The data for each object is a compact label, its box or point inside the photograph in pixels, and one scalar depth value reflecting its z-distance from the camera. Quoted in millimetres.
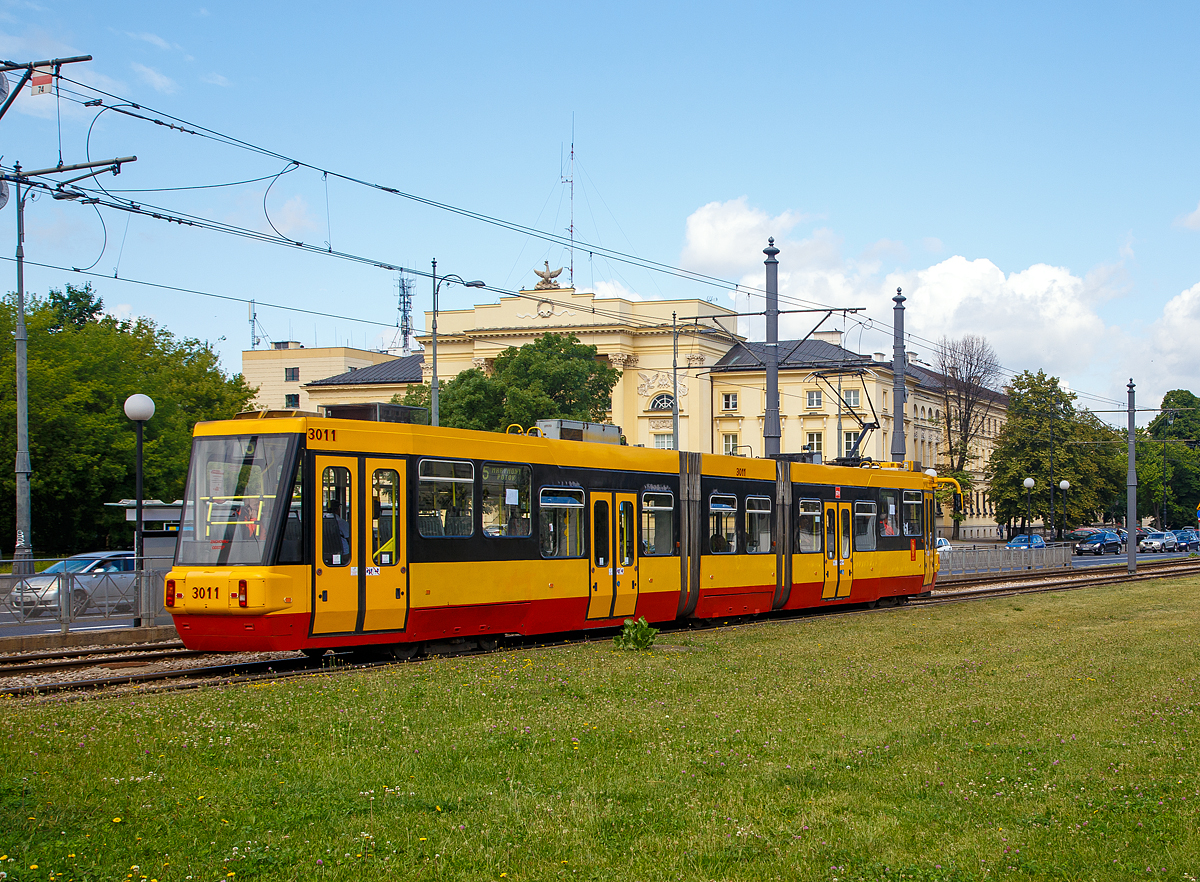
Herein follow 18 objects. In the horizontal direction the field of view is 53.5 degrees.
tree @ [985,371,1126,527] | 80125
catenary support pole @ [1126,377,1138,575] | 45281
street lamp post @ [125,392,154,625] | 21297
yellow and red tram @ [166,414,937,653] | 14469
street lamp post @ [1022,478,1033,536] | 74019
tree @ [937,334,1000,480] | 78562
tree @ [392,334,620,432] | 65312
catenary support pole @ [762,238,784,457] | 27016
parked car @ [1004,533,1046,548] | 68750
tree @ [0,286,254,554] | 42719
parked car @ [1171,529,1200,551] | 76188
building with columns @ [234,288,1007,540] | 87500
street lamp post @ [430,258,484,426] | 31873
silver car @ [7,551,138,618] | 20797
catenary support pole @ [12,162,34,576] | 27000
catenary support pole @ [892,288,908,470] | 33625
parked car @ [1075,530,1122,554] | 71562
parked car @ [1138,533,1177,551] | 74062
